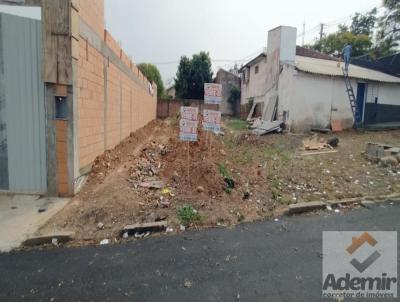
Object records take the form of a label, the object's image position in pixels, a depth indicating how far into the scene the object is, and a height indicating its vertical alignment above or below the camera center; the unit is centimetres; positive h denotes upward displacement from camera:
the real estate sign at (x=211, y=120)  591 +2
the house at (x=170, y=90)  3716 +443
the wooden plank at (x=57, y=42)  402 +121
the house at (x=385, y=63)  1688 +458
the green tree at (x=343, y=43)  2556 +915
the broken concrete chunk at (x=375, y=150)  734 -70
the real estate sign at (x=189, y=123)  524 -5
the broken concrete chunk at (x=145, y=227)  343 -153
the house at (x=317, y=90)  1281 +197
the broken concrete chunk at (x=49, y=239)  312 -159
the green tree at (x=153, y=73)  2770 +517
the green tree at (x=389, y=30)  1630 +689
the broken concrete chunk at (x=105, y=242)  317 -161
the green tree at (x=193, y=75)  2647 +490
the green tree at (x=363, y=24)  3023 +1284
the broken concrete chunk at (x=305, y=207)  421 -142
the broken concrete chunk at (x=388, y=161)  673 -93
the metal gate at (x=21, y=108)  407 +11
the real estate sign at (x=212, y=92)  612 +71
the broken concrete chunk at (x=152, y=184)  484 -130
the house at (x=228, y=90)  2631 +339
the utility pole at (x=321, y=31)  3221 +1237
